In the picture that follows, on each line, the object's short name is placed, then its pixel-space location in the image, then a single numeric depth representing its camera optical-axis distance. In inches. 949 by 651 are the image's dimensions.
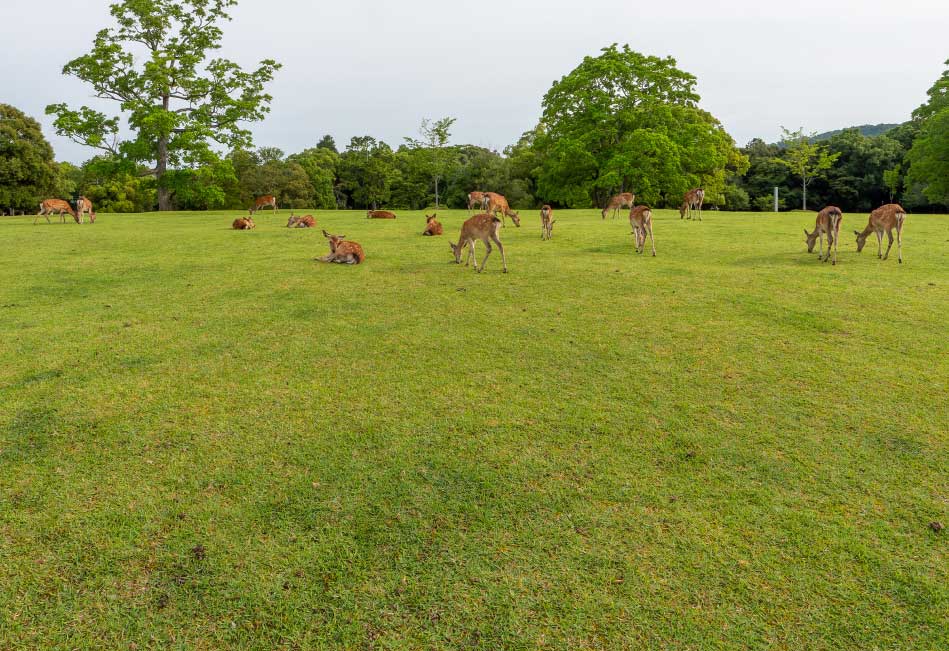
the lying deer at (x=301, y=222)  835.9
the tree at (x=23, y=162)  1673.2
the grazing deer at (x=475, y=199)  979.3
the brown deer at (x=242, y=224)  781.3
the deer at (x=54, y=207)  856.3
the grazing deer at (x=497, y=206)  824.9
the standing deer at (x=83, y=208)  869.8
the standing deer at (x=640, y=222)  501.0
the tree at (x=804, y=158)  2187.5
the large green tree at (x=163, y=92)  1253.7
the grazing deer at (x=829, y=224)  431.2
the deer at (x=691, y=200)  905.5
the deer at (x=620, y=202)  1033.5
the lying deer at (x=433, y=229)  681.0
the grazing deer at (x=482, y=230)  421.1
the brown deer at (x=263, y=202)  1130.4
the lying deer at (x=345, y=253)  474.0
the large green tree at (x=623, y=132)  1493.6
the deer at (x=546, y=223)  634.2
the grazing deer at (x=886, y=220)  434.0
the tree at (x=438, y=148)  2559.1
